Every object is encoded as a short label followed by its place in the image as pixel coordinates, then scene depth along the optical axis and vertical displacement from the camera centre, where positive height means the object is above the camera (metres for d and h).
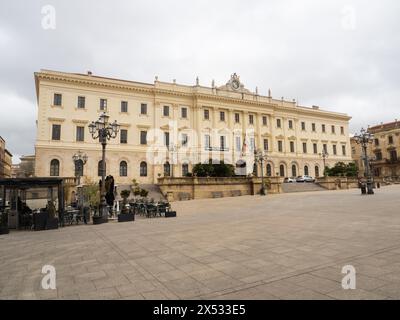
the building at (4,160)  65.88 +8.03
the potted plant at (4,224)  11.02 -1.37
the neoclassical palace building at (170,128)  34.09 +8.61
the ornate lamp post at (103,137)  13.67 +2.65
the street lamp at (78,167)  26.33 +2.45
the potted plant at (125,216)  13.84 -1.53
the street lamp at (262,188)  31.93 -0.91
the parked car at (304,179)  44.02 -0.03
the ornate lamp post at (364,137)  27.08 +3.93
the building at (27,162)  69.32 +7.45
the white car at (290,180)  43.78 -0.10
